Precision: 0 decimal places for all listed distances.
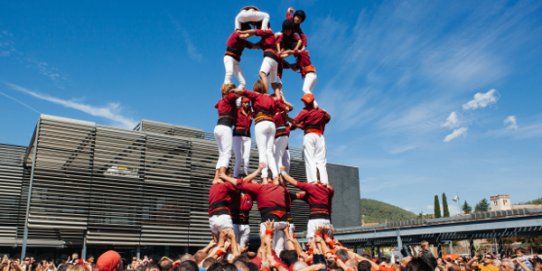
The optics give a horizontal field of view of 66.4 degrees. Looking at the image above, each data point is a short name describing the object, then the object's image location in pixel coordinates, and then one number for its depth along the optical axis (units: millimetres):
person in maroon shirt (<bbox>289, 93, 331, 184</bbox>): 10383
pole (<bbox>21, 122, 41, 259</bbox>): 20016
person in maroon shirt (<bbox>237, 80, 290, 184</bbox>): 9555
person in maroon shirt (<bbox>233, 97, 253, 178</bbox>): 10109
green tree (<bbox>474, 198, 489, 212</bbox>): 117656
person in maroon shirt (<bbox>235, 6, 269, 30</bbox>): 10727
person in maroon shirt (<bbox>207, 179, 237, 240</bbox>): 8773
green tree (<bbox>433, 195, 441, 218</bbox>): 74625
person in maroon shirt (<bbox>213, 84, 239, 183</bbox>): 9516
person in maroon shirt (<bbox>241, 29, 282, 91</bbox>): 10578
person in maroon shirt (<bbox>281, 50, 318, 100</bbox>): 11266
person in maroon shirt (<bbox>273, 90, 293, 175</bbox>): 10617
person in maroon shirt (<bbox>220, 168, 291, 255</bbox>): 8805
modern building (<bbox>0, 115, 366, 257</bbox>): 22641
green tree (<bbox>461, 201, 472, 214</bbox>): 110512
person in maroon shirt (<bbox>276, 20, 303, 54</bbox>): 11195
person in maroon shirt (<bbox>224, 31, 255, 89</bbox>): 10406
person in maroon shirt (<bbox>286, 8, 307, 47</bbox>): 11281
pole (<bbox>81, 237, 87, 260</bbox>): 22062
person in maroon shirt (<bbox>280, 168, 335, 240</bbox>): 9578
